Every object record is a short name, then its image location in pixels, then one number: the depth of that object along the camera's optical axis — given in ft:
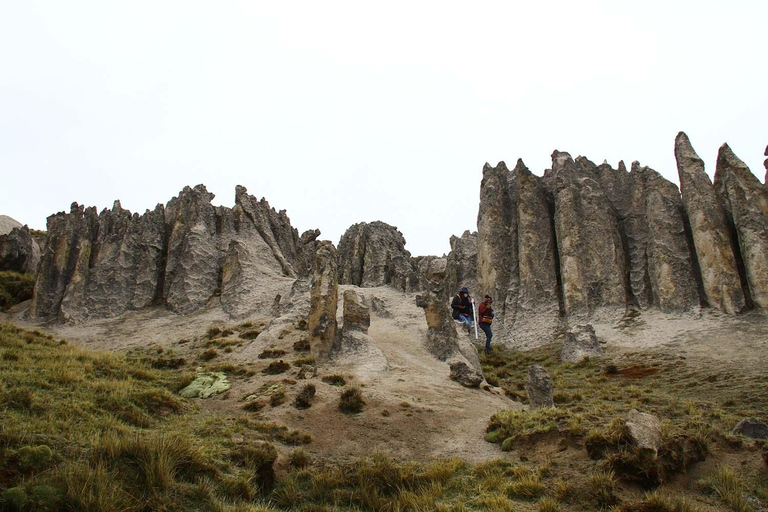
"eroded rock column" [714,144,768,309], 90.38
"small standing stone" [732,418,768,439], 37.89
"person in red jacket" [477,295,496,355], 95.61
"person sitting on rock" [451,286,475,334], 99.66
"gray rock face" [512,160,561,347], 106.83
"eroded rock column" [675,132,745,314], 92.12
